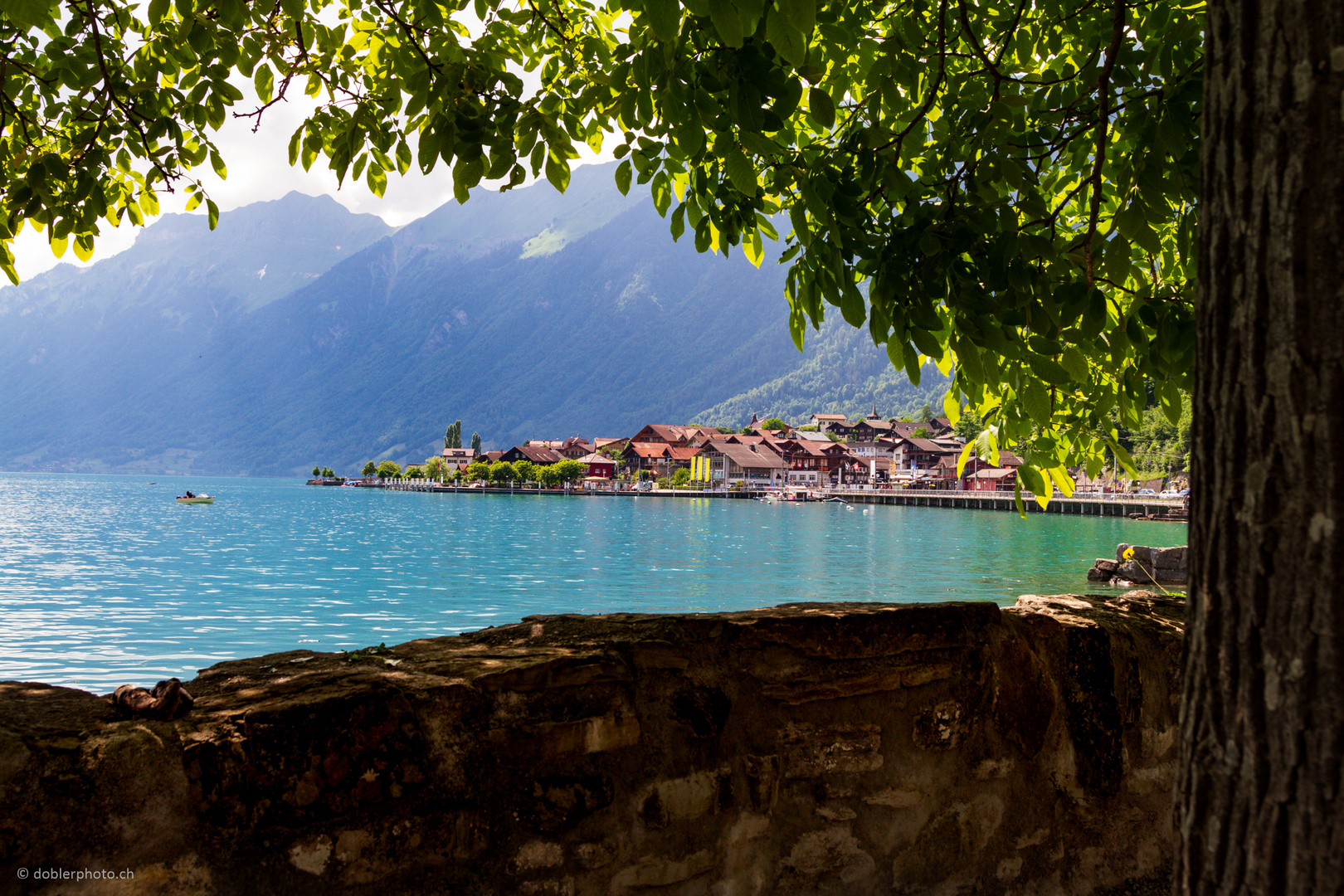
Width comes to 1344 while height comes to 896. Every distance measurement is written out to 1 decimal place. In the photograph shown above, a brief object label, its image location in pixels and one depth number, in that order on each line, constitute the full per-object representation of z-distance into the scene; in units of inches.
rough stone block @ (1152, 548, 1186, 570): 912.3
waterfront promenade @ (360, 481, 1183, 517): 3061.0
